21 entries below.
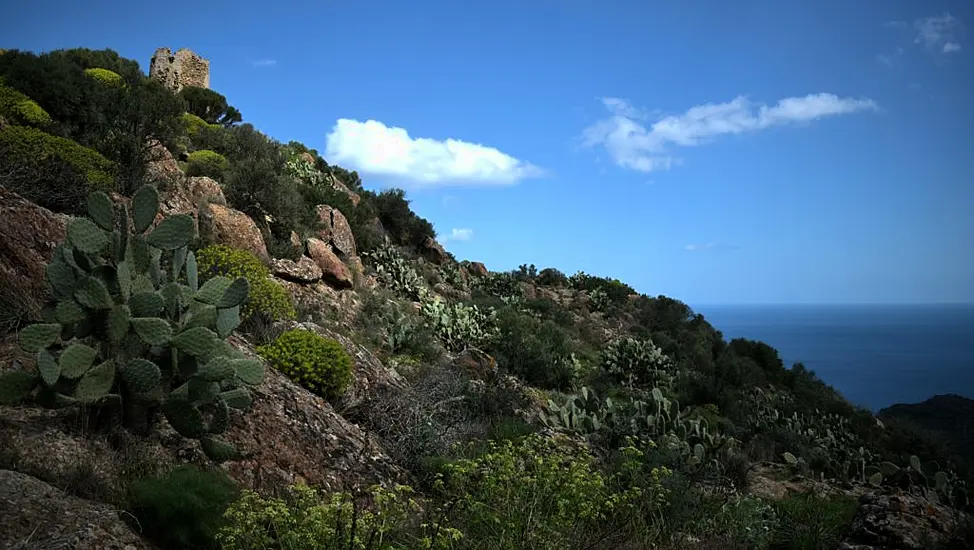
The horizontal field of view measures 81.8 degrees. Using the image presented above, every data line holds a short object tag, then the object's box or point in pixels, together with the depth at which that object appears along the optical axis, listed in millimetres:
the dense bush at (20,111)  11648
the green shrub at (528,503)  3658
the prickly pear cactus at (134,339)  4301
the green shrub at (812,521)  5617
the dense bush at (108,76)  17741
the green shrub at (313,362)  7250
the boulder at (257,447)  4160
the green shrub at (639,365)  15523
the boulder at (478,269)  24734
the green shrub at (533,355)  13547
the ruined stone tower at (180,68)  32656
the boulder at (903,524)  4945
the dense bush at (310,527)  3080
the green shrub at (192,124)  19773
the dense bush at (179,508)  3781
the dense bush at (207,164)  14836
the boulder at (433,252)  22406
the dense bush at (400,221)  22047
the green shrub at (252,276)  9148
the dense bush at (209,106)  28703
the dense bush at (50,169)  8320
